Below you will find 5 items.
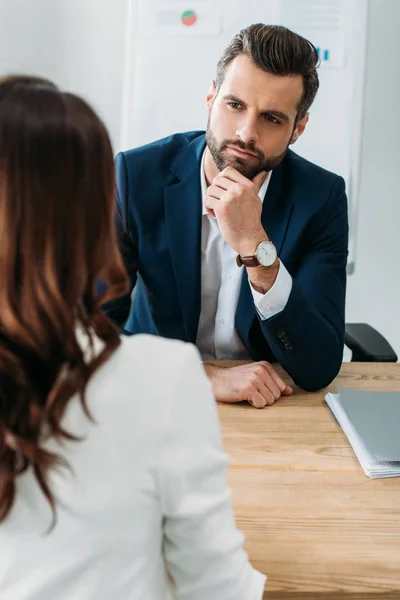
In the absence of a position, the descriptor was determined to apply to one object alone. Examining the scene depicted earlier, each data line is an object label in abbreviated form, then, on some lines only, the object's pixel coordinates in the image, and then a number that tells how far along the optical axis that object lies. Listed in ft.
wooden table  2.70
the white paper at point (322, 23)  6.97
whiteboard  6.93
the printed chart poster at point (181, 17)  6.89
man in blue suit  4.49
